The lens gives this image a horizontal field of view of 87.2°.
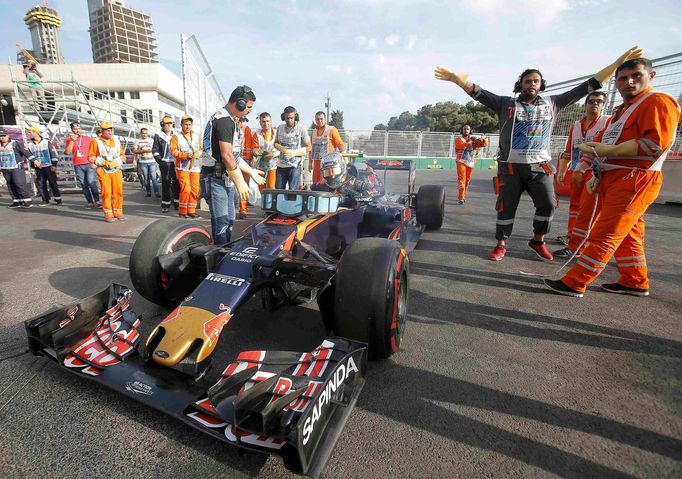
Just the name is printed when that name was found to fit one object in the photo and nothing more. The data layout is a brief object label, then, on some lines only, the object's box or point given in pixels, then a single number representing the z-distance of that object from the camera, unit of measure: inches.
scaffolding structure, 403.5
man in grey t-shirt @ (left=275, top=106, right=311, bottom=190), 247.6
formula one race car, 56.7
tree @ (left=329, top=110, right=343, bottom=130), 2616.6
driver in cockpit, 162.9
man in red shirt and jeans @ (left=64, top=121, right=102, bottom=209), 315.6
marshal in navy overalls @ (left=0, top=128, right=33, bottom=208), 305.1
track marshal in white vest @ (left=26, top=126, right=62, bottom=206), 325.7
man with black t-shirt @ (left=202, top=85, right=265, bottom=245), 132.5
